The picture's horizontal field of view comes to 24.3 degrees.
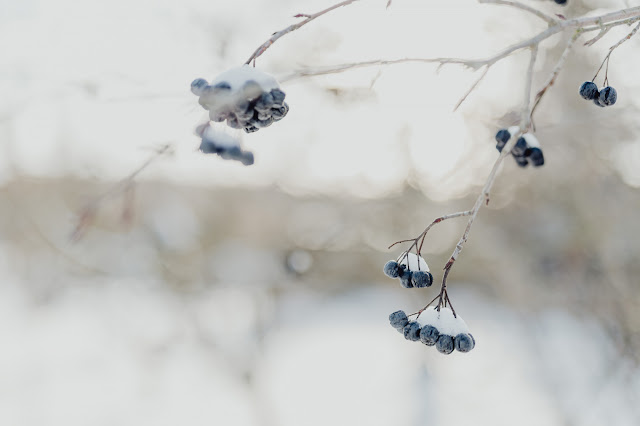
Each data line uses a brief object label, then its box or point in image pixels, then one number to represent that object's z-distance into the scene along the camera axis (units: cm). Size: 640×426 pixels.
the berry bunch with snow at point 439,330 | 58
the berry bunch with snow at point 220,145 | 58
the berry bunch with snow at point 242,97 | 55
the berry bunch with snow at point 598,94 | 62
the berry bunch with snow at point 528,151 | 60
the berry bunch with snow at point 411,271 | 60
